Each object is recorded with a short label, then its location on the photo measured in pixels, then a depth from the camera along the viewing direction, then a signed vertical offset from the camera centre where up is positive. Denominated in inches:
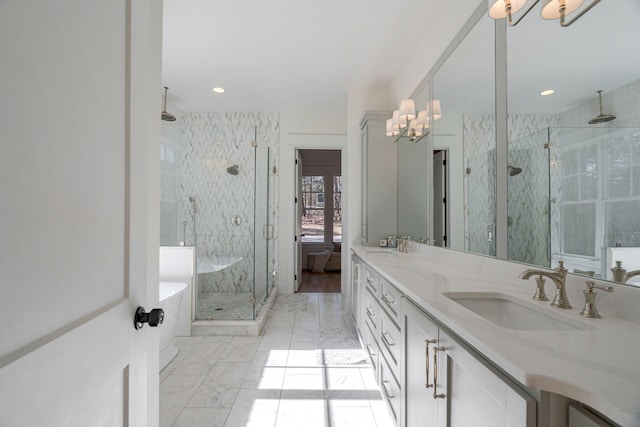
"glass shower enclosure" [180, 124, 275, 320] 138.6 +4.5
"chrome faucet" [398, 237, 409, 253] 111.0 -11.6
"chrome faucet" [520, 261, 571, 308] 38.2 -8.5
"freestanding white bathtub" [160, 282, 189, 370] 92.0 -34.2
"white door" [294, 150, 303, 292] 182.2 -13.8
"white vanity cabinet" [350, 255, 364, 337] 103.7 -28.2
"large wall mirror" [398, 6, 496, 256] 63.2 +17.0
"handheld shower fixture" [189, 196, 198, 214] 139.3 +4.9
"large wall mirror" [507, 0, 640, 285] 34.4 +10.2
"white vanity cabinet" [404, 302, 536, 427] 25.5 -18.7
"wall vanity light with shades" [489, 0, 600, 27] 40.0 +30.3
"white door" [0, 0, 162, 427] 17.9 +0.2
